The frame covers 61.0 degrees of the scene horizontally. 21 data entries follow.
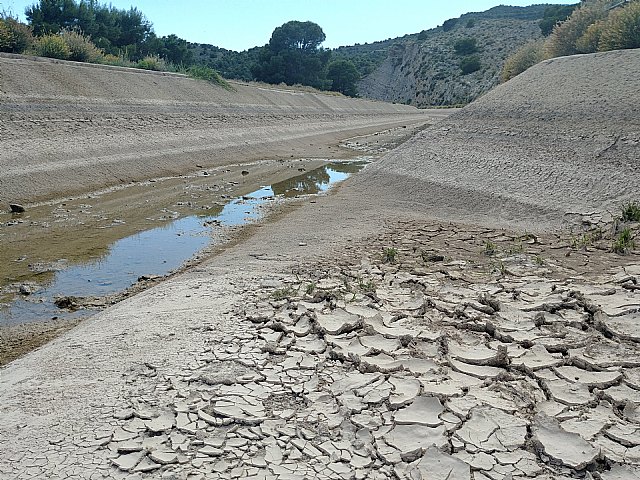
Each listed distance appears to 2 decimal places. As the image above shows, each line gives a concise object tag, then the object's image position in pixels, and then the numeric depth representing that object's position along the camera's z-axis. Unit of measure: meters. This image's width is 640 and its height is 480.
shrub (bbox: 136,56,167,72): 32.53
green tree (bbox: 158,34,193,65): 52.28
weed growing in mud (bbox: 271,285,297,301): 6.85
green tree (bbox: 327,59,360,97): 75.06
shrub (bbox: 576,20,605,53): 22.75
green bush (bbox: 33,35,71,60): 25.30
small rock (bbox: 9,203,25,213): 13.41
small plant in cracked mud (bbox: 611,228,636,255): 8.09
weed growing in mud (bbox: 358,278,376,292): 7.07
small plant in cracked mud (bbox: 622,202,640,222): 9.49
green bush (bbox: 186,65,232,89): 32.78
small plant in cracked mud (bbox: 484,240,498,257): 8.71
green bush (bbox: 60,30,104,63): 27.23
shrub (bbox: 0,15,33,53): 24.53
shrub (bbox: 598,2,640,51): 20.06
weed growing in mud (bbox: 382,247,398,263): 8.52
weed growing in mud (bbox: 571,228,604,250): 8.73
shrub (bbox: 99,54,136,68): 29.29
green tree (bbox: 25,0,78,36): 41.34
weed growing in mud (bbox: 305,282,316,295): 7.00
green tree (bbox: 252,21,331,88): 68.81
